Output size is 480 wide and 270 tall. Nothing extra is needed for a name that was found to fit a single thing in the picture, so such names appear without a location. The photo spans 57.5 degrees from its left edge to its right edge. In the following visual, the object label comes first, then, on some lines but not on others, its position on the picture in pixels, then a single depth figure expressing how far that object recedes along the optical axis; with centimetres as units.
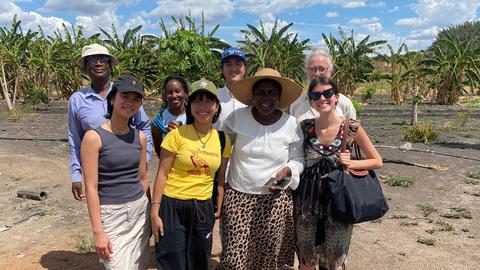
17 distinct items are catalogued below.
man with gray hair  308
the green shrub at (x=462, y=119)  1480
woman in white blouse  278
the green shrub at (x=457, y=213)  580
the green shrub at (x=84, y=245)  426
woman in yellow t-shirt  263
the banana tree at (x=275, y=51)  2306
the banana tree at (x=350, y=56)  2406
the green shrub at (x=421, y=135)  1174
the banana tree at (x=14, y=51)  2180
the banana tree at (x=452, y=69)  2366
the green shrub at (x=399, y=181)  741
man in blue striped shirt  302
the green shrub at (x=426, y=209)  596
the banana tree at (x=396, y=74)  2461
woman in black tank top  247
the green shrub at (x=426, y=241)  488
